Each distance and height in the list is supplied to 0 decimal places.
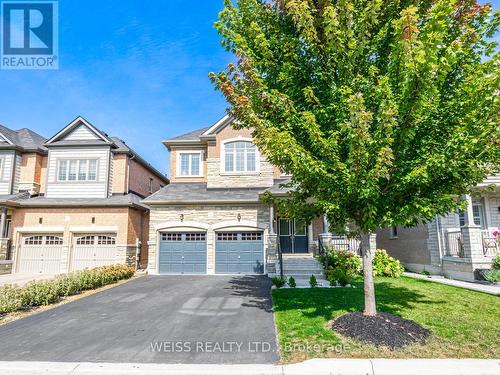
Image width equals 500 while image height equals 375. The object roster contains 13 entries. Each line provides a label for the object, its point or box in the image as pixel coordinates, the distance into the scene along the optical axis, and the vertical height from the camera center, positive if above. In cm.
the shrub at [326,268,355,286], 1162 -180
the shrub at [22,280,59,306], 956 -192
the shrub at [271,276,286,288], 1159 -192
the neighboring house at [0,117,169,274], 1736 +158
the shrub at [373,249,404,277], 1394 -164
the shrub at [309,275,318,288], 1157 -193
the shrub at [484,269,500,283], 1150 -174
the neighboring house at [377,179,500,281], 1253 -57
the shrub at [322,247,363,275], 1412 -141
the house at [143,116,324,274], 1625 +24
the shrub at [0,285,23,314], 858 -190
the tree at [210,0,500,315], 527 +251
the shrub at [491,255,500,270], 1204 -131
